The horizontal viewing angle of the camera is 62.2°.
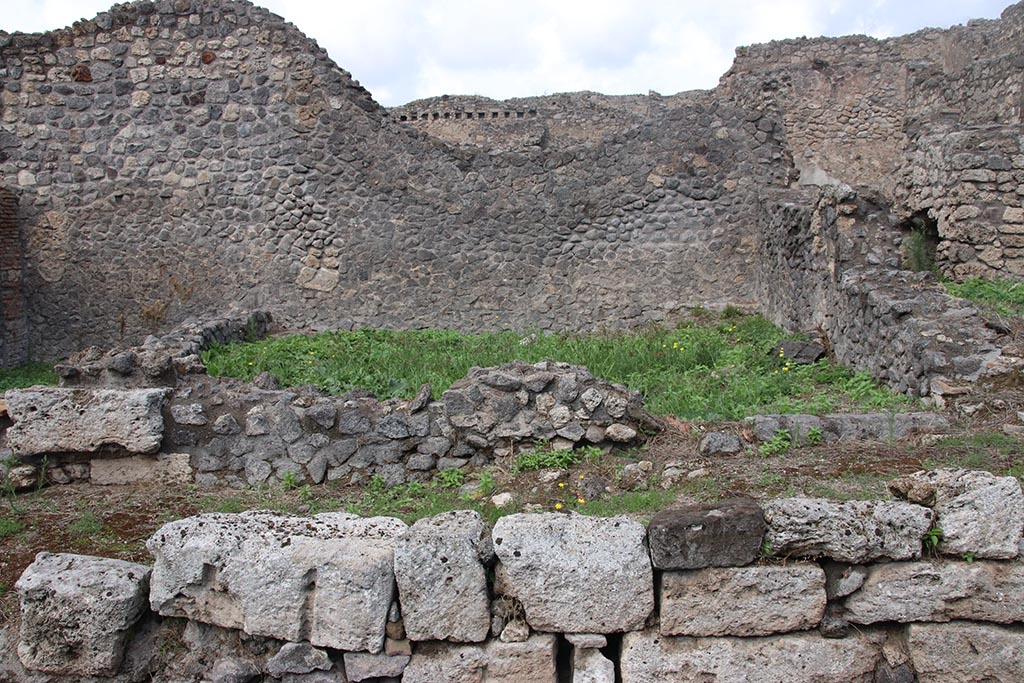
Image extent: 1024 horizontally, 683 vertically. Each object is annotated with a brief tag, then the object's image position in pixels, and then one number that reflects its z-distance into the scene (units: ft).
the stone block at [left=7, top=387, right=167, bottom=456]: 17.10
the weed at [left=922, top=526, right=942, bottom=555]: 11.05
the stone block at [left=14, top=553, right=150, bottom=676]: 11.48
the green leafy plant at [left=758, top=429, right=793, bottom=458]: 16.92
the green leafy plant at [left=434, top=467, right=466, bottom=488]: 17.25
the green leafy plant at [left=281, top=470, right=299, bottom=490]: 17.87
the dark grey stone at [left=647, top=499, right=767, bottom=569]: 10.80
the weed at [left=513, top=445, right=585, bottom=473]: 17.20
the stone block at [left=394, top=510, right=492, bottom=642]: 10.93
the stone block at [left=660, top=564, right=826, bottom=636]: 10.83
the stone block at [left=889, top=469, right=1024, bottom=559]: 10.91
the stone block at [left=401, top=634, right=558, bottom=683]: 10.94
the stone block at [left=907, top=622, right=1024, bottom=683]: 10.77
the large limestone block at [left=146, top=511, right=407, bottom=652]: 11.02
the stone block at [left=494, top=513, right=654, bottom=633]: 10.87
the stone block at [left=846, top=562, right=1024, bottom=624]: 10.85
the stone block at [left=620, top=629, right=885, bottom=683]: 10.85
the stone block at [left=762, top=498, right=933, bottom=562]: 10.83
